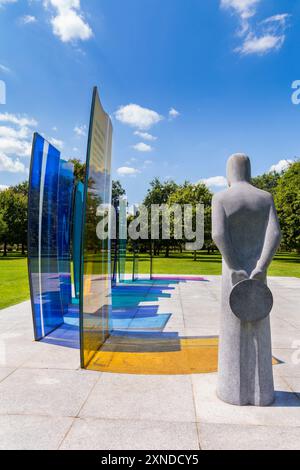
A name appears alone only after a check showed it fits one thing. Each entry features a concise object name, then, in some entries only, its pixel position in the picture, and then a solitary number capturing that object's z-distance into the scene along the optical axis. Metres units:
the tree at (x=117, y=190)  63.16
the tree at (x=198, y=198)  39.44
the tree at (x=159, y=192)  62.45
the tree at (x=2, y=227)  38.90
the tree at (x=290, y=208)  37.54
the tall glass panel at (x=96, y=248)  5.53
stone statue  4.12
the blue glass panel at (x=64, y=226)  8.65
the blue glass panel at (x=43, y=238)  7.02
